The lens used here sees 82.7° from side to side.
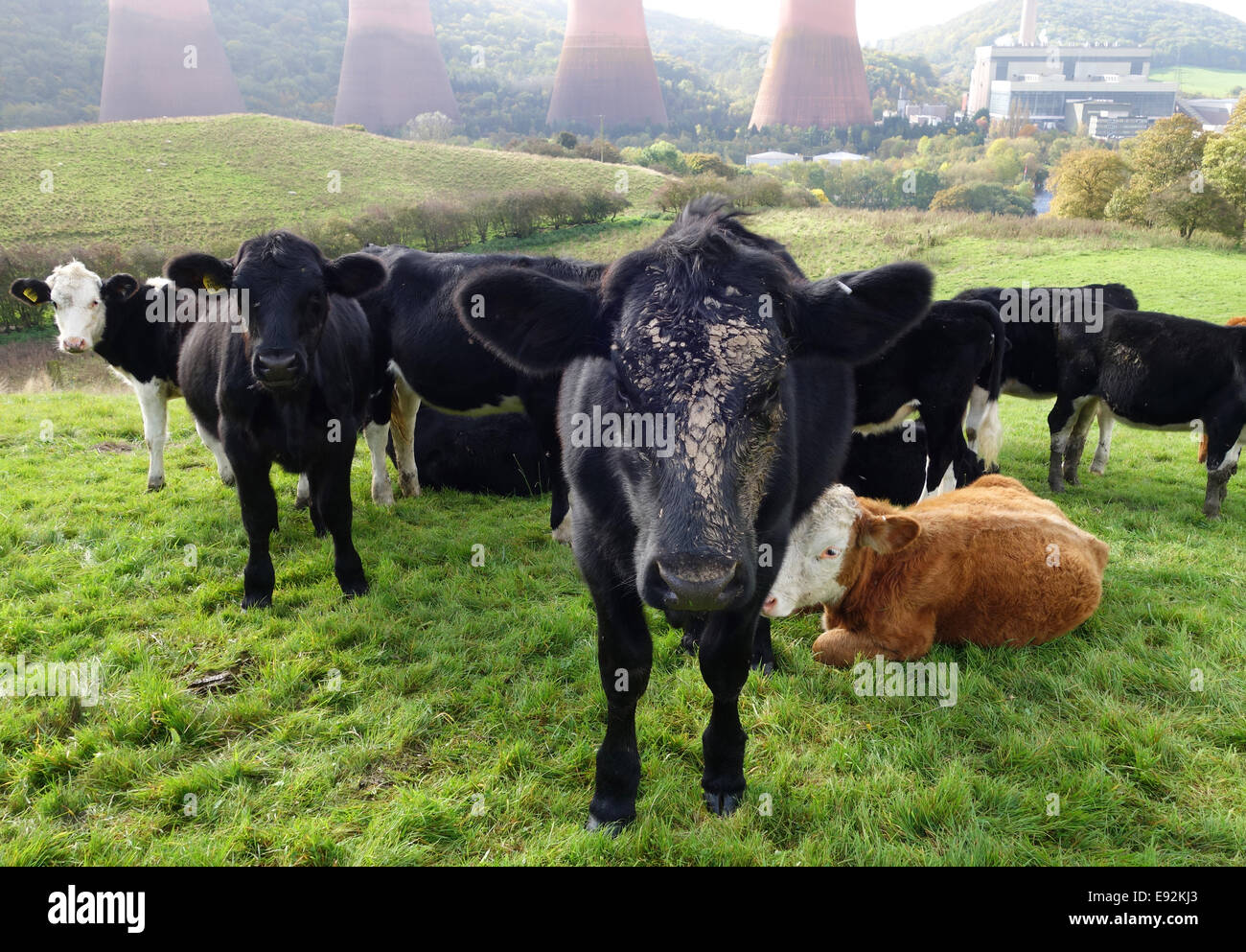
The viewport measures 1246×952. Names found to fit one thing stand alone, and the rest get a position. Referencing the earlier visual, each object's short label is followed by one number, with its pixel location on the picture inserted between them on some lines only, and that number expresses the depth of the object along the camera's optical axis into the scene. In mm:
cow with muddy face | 2141
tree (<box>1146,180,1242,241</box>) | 30703
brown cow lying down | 4090
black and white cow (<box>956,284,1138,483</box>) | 7855
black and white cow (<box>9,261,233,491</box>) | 7344
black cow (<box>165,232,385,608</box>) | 4398
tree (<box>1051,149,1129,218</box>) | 39500
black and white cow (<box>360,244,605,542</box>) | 6312
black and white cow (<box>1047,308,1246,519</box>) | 6746
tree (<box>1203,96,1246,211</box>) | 31172
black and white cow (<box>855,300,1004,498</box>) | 6277
